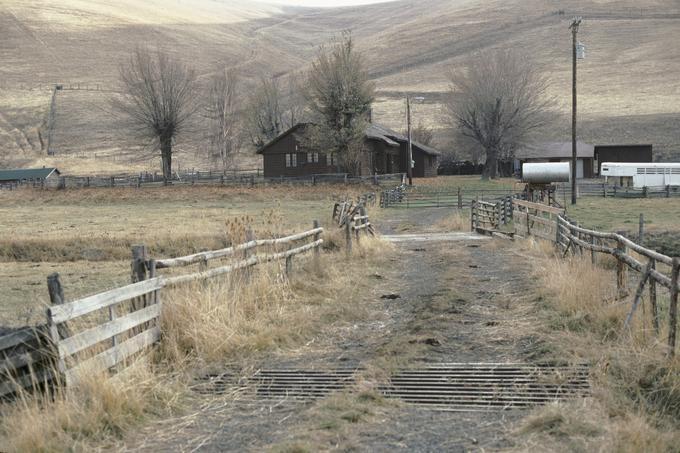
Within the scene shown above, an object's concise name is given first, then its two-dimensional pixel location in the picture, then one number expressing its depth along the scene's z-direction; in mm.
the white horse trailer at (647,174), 54438
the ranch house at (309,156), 62094
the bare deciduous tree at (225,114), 85188
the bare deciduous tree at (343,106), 58375
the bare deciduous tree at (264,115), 78812
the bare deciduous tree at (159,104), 66312
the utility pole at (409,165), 53669
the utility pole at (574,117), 38100
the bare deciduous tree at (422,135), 80688
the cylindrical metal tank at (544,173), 34281
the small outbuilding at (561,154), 68250
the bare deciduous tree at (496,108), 65625
